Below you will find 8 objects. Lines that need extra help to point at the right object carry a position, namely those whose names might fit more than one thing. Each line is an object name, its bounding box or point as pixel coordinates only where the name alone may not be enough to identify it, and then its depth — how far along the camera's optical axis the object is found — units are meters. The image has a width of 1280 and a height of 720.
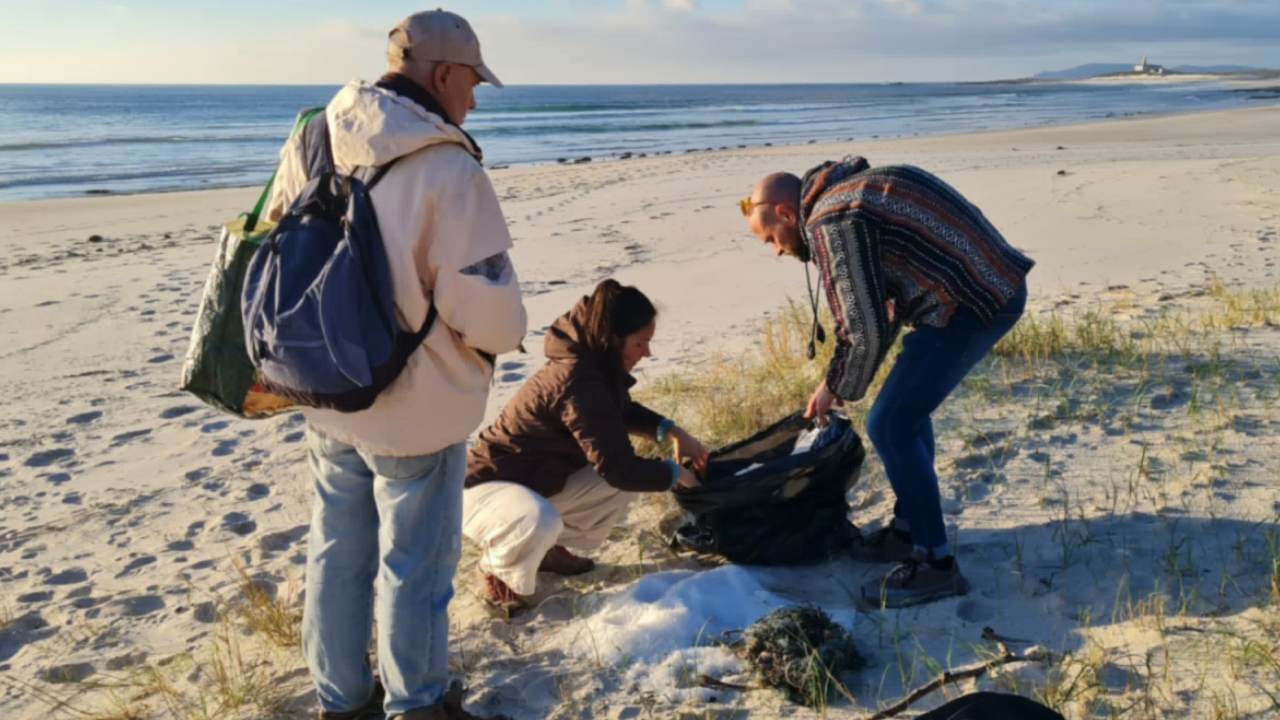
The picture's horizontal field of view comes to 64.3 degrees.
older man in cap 2.30
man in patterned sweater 3.01
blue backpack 2.26
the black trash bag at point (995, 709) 2.35
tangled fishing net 2.85
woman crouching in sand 3.42
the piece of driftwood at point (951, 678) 2.73
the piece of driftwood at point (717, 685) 2.93
